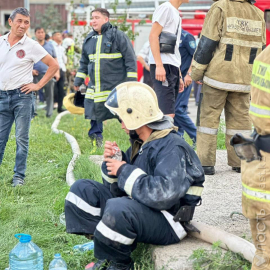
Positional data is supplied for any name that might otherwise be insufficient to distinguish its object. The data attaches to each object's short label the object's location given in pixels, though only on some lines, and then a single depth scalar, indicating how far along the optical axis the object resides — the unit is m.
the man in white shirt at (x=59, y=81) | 14.37
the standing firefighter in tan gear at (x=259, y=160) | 2.80
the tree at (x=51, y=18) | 36.64
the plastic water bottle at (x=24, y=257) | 3.90
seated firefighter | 3.59
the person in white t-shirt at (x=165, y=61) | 6.56
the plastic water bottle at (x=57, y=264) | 3.91
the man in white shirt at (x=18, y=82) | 6.41
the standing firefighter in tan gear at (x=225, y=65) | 5.86
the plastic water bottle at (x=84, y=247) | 4.31
